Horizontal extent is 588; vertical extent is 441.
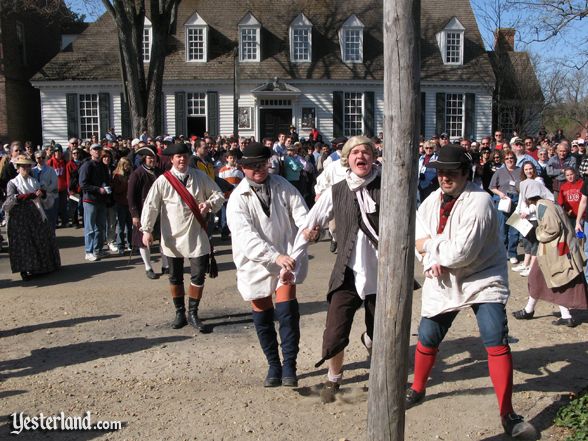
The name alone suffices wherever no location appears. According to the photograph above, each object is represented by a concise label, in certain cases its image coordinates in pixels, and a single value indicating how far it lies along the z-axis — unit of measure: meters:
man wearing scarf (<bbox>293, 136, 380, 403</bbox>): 4.92
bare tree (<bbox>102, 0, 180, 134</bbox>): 19.86
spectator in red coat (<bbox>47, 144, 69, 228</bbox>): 14.68
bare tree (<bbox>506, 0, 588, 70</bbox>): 12.51
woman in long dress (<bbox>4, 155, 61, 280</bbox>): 9.38
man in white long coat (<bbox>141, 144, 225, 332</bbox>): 6.87
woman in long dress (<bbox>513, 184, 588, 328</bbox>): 6.55
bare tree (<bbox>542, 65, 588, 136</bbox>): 29.66
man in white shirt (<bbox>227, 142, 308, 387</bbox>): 5.22
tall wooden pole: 3.37
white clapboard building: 29.39
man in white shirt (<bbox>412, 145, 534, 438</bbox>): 4.31
